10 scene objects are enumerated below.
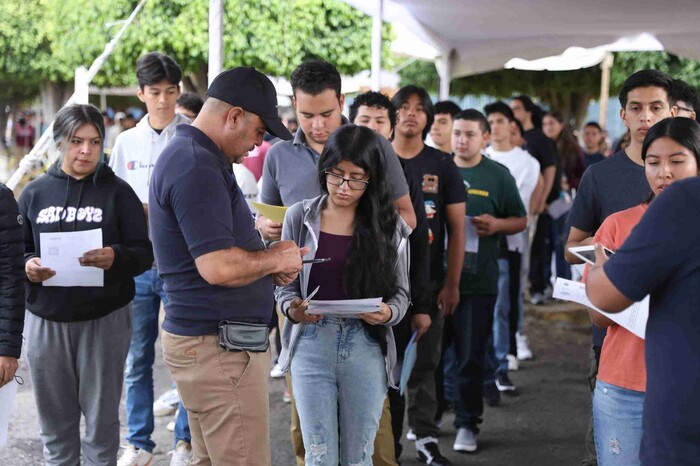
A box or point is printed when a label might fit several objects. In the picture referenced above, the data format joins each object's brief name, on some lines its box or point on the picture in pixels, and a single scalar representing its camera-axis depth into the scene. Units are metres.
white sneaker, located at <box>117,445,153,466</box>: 4.90
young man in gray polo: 4.22
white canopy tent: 7.43
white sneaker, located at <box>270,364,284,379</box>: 6.96
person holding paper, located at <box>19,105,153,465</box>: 4.01
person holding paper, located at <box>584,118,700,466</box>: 2.97
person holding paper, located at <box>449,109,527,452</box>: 5.47
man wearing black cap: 3.00
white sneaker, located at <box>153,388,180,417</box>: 6.09
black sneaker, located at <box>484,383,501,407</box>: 6.54
